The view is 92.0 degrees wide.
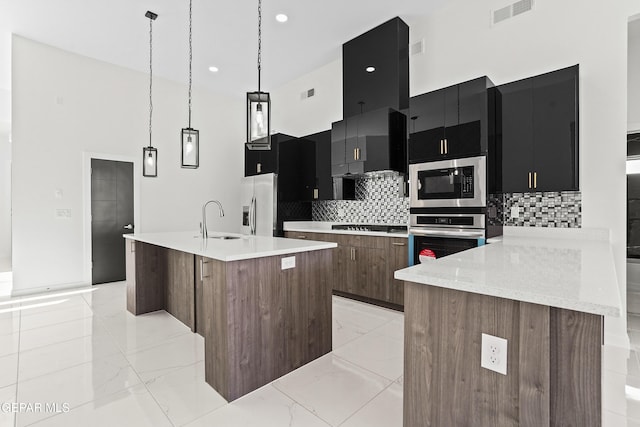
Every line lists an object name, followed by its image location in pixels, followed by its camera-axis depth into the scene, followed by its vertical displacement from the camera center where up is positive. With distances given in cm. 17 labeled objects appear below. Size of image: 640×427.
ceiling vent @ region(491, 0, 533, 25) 314 +210
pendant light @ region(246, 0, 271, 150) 238 +72
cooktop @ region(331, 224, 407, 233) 414 -23
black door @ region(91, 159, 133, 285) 489 -9
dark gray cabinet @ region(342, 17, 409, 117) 390 +189
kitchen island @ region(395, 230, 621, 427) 91 -43
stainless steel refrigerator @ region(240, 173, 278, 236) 520 +13
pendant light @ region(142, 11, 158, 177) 347 +55
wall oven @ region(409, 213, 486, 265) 295 -23
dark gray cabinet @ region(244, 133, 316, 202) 521 +78
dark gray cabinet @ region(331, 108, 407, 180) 375 +87
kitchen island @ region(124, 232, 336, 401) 195 -67
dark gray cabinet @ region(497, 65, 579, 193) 266 +71
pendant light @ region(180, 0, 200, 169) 302 +62
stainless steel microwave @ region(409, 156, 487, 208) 292 +28
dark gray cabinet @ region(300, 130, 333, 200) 484 +72
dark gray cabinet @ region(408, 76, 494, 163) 290 +90
